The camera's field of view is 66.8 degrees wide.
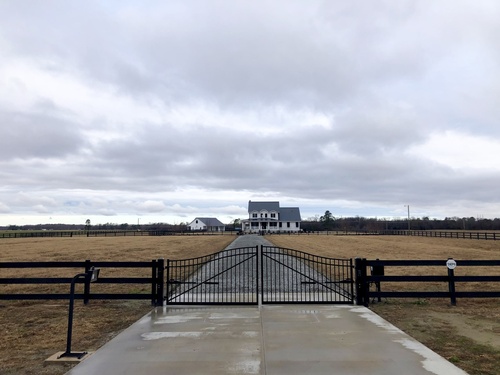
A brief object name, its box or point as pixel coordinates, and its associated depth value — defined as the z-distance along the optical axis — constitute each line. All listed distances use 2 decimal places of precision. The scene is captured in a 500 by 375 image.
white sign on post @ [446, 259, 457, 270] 9.82
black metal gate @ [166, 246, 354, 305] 9.95
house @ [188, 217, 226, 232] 137.88
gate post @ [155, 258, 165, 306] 9.78
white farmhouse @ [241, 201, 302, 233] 99.44
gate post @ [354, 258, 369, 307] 9.70
